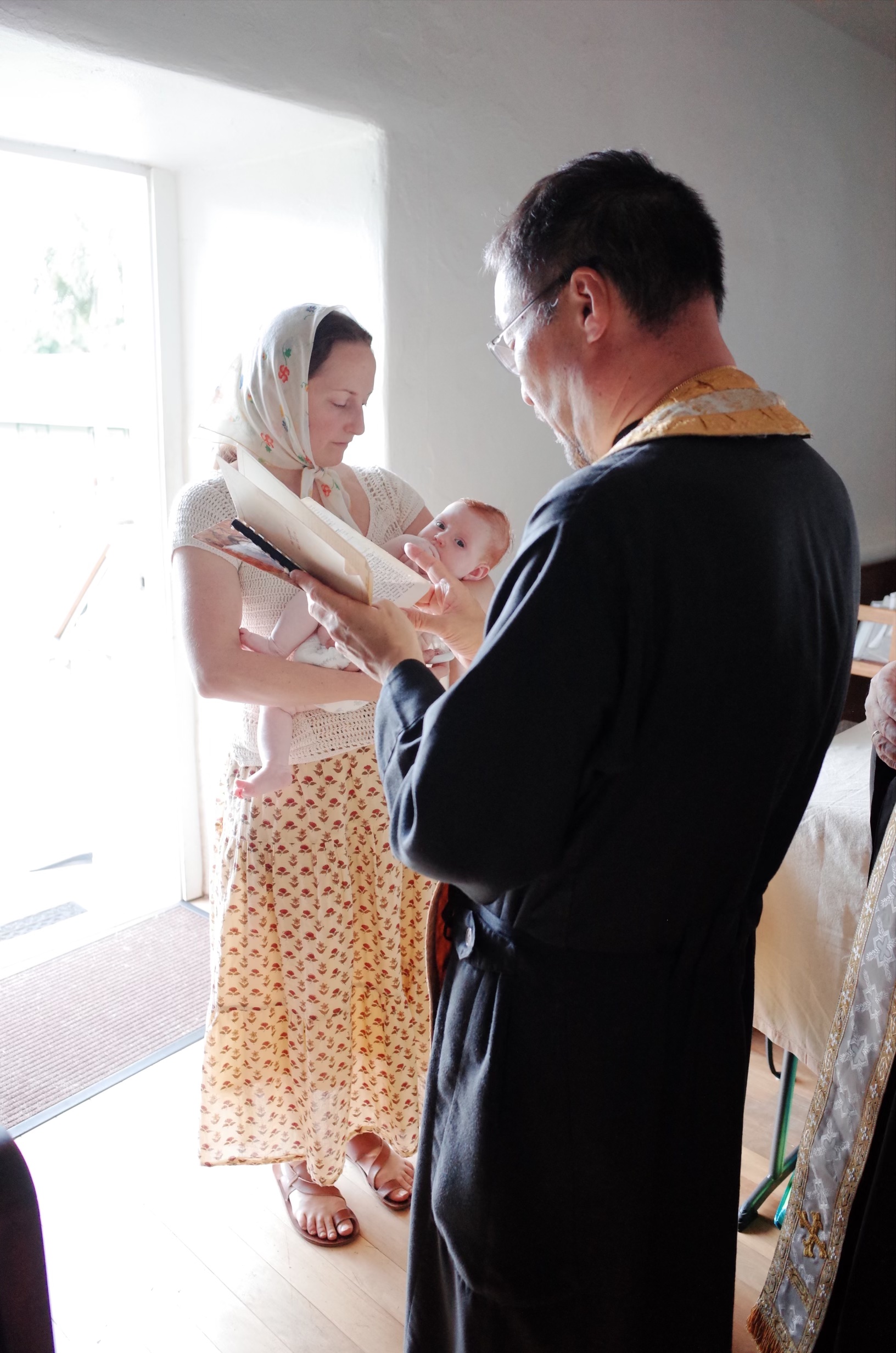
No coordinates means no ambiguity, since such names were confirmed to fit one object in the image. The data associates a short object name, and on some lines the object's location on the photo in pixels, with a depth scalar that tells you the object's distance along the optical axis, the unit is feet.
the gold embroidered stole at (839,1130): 4.73
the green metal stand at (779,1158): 6.38
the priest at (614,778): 2.82
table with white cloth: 6.26
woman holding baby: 5.25
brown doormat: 7.63
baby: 5.49
